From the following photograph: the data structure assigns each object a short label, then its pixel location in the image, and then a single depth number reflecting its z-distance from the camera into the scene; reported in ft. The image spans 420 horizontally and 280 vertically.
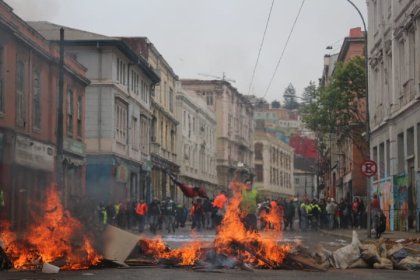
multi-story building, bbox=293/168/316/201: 492.58
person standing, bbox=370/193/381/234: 97.78
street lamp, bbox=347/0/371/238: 92.47
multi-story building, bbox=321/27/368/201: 164.25
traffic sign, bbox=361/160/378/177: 88.06
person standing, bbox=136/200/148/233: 115.44
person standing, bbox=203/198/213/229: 132.05
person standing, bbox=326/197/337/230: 127.85
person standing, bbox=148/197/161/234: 118.83
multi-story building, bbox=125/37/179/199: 185.87
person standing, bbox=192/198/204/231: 128.88
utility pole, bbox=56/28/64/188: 93.04
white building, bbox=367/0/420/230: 99.14
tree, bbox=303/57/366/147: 143.33
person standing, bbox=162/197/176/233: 125.08
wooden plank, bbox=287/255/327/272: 47.09
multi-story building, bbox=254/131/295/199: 383.45
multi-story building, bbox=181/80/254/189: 297.74
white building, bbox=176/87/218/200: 230.27
